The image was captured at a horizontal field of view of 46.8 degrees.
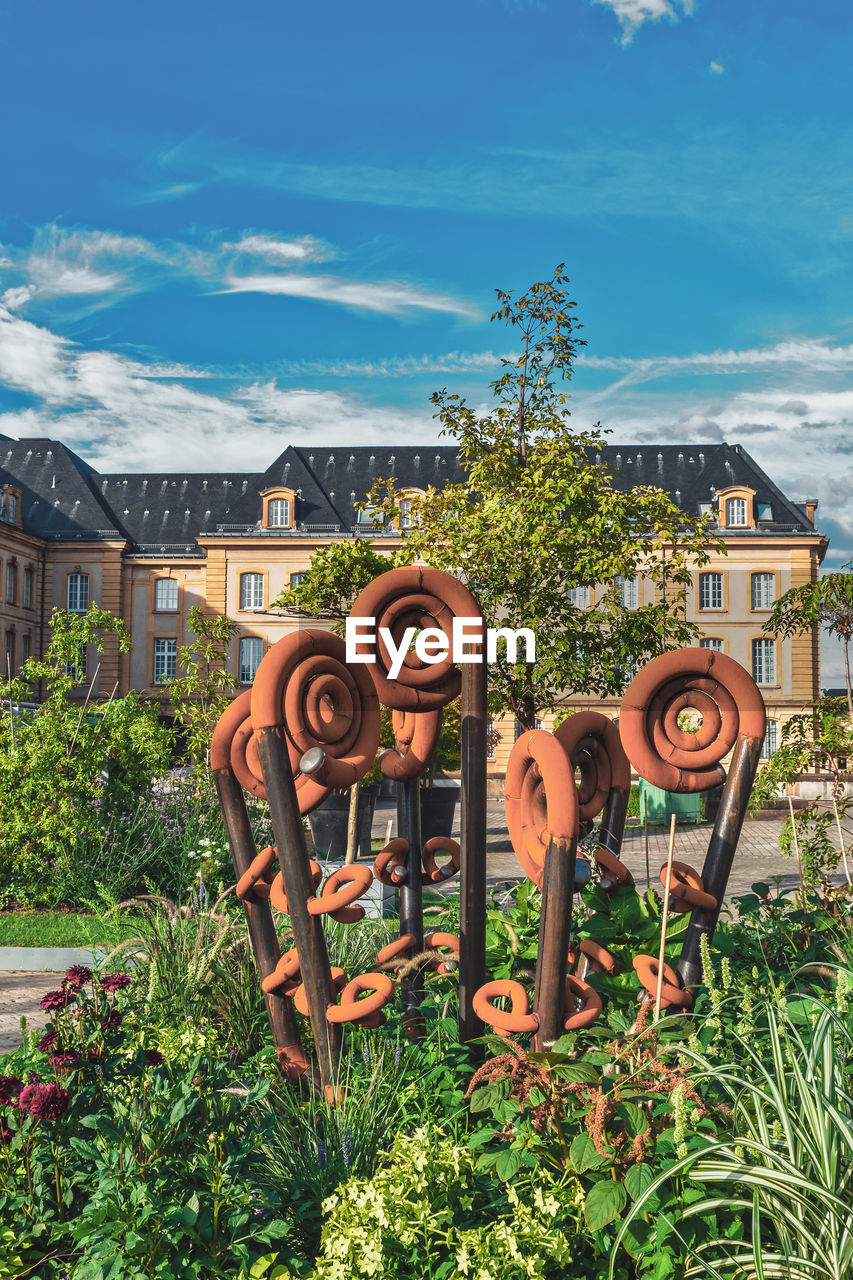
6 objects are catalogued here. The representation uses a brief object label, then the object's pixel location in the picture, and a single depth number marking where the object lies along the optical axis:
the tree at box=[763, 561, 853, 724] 5.83
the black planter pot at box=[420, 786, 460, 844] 12.57
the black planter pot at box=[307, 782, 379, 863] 11.72
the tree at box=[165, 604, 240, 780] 12.64
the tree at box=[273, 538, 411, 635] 13.28
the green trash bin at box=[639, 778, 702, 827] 19.09
